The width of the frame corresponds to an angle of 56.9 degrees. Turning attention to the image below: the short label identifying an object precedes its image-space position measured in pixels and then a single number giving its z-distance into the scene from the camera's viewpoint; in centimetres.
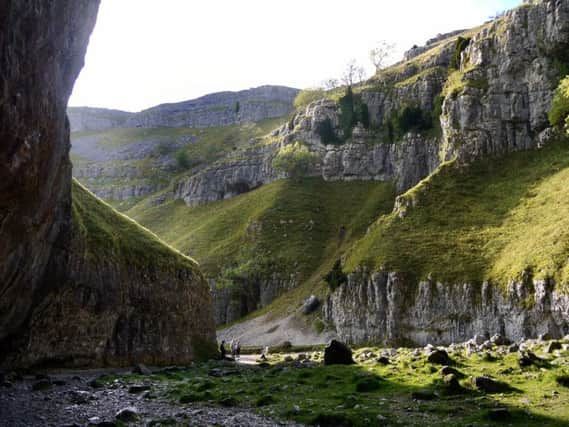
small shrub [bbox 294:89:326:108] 18472
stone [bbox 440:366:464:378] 2425
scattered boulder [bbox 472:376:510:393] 2106
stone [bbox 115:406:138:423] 1852
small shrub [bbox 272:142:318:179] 15212
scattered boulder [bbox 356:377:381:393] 2395
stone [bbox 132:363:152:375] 3519
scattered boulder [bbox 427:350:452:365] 3010
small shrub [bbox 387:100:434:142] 13162
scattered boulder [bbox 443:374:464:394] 2123
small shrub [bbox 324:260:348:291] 8675
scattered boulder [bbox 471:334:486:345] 4892
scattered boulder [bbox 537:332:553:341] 5310
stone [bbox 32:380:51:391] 2552
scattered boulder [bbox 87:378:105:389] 2803
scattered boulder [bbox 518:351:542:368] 2655
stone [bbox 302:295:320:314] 9456
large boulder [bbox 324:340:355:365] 3803
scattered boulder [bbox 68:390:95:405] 2248
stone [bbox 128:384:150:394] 2676
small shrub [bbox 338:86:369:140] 15275
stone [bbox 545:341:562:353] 3328
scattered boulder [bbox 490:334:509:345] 4384
